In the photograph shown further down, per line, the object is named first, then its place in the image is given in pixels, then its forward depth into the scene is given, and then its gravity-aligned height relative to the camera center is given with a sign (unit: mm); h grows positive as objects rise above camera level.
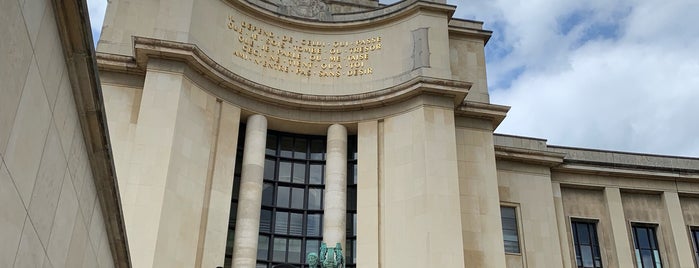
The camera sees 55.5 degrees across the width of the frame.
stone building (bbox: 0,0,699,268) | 24250 +8456
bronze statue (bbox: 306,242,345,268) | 20219 +3155
